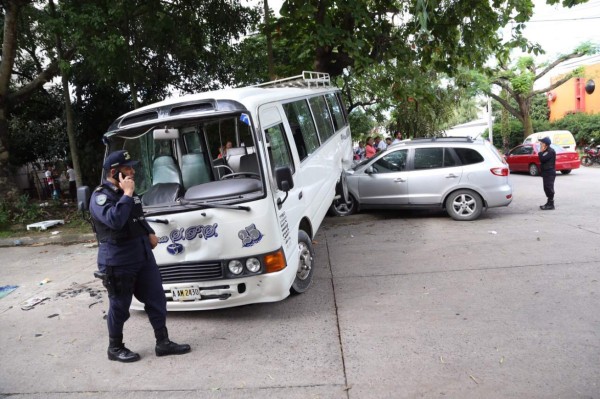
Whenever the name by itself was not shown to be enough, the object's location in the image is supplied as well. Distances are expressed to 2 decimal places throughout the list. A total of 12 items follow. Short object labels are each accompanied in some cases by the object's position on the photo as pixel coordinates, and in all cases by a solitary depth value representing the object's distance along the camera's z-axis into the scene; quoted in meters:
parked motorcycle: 20.12
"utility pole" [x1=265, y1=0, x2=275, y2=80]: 10.80
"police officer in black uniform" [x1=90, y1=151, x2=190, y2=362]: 3.61
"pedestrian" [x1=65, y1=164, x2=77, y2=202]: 16.08
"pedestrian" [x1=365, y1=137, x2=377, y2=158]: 15.50
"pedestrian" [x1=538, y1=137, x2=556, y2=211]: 9.72
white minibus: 4.26
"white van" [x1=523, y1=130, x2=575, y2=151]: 19.23
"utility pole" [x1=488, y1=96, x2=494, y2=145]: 29.47
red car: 16.67
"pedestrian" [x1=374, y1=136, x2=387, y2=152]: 16.74
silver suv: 8.59
